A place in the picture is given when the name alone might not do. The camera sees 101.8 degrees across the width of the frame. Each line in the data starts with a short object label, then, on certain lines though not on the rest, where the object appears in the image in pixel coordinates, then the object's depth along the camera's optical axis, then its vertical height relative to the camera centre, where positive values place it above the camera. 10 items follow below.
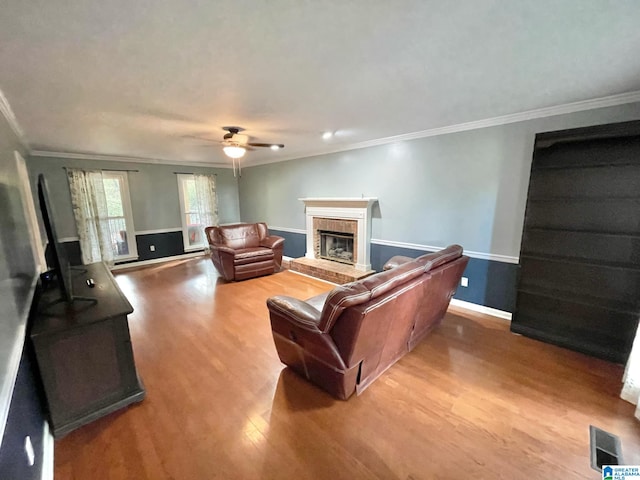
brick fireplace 4.33 -0.49
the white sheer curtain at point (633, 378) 1.86 -1.32
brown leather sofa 1.64 -0.90
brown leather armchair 4.52 -0.96
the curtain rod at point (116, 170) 5.15 +0.61
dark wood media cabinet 1.60 -1.03
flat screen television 1.64 -0.30
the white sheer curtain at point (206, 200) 6.44 -0.04
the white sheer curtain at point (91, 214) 4.87 -0.26
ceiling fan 3.21 +0.68
